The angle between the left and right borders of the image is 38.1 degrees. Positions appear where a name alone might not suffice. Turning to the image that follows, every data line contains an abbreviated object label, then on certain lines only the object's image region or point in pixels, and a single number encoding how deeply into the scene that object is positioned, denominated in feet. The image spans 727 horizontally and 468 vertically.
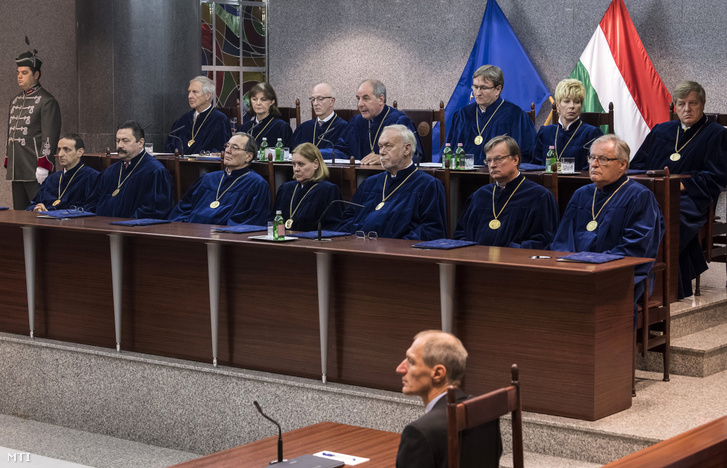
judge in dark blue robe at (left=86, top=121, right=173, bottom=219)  24.72
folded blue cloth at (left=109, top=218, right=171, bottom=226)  20.41
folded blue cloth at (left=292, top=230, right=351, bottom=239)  18.53
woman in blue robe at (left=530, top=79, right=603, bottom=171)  24.86
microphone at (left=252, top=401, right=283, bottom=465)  10.62
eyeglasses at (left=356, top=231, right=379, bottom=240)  18.56
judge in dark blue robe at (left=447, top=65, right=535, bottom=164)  25.62
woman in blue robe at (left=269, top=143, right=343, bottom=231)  21.62
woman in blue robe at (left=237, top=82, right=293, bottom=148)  29.43
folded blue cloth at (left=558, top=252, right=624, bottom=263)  15.35
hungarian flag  29.50
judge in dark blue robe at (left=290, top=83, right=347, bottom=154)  28.91
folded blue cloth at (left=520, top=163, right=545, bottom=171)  22.85
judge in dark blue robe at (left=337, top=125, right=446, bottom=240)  20.21
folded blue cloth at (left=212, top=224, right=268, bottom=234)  19.45
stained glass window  39.19
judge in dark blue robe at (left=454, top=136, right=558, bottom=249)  19.16
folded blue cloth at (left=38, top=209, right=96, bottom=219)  21.83
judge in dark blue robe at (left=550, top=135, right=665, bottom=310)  17.75
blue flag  31.71
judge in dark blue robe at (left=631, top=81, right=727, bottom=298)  21.24
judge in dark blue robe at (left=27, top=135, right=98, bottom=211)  25.84
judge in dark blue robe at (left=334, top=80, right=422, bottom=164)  26.86
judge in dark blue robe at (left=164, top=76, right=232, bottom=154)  30.73
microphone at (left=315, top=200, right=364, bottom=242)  18.10
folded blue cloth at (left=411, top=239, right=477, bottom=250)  16.81
